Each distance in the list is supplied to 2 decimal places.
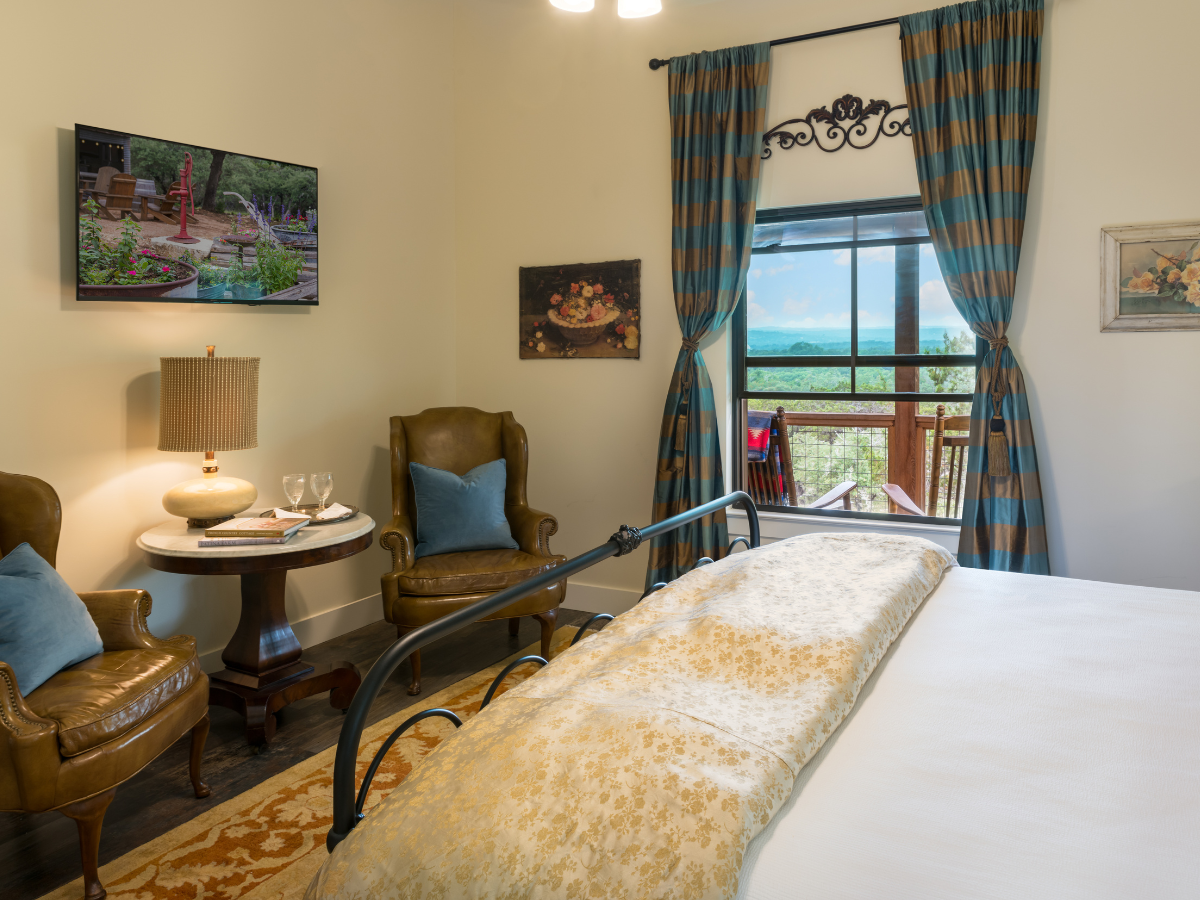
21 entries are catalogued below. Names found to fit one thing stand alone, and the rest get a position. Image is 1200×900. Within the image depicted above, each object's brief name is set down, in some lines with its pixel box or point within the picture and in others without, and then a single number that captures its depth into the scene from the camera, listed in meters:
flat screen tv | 2.79
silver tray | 3.04
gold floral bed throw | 1.00
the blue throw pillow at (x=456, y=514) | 3.55
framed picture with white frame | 2.97
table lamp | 2.81
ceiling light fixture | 2.46
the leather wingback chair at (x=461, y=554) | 3.23
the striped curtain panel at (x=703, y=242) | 3.69
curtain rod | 3.41
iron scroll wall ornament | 3.46
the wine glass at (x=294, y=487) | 3.05
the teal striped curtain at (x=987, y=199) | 3.15
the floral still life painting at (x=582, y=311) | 4.09
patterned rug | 1.97
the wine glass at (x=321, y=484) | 3.04
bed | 0.99
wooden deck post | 3.58
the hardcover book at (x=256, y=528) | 2.72
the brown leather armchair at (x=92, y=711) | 1.82
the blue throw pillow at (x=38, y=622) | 1.99
